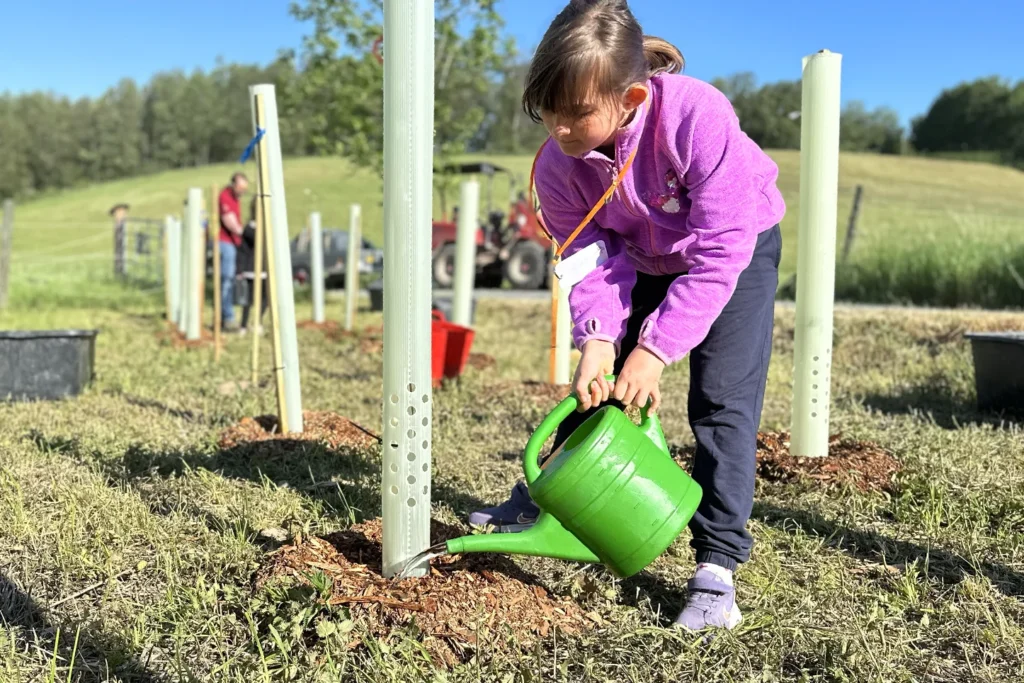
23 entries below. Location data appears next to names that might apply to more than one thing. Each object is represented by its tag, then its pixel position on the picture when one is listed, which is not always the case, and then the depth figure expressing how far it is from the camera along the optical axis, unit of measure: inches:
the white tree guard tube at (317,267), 338.0
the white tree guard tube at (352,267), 319.3
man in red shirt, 311.3
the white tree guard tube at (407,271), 69.5
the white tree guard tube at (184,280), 285.1
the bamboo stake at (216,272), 217.8
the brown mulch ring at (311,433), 126.8
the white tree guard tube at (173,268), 336.8
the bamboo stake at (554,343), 135.0
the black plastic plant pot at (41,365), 166.7
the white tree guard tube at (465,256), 231.8
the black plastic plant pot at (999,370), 141.7
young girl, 63.8
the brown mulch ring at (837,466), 107.1
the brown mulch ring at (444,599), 68.5
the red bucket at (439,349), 191.8
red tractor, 525.3
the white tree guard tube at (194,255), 266.5
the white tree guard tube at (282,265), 131.3
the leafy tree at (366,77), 509.0
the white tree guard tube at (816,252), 113.4
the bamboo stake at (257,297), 161.0
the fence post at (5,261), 450.0
